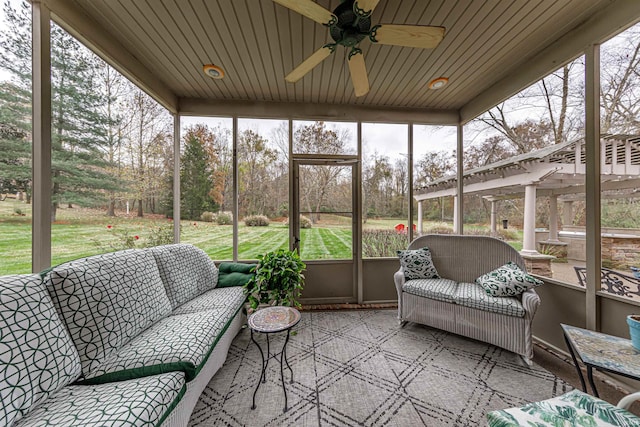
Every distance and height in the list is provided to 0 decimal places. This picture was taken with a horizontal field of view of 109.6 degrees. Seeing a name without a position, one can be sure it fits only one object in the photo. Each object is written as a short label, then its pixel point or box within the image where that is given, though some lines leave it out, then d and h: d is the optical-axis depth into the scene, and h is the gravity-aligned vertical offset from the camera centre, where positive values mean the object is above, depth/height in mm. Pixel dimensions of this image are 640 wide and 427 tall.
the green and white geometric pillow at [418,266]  2693 -641
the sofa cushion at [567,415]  987 -918
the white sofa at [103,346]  938 -771
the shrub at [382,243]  3412 -462
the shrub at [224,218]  3201 -88
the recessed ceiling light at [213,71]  2404 +1543
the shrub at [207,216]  3182 -61
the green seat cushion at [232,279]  2545 -773
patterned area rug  1489 -1338
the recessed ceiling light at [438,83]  2638 +1560
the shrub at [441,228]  3418 -232
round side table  1567 -812
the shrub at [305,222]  3369 -147
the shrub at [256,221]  3260 -131
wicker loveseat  1986 -837
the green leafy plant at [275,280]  2025 -615
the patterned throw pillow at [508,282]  2098 -659
